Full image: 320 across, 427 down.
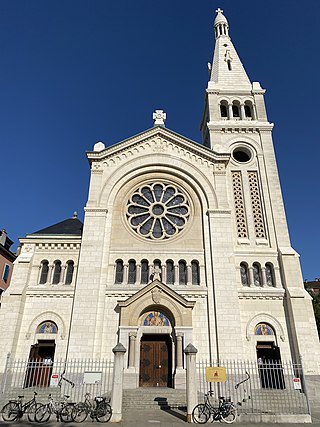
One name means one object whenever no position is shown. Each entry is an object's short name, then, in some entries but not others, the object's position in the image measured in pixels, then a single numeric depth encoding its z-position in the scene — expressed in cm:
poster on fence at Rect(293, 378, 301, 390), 1464
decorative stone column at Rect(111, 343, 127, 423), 1240
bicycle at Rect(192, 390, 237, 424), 1233
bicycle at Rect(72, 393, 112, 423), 1238
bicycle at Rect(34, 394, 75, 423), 1243
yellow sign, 1359
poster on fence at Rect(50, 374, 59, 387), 1605
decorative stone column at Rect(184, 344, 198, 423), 1255
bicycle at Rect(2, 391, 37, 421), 1249
